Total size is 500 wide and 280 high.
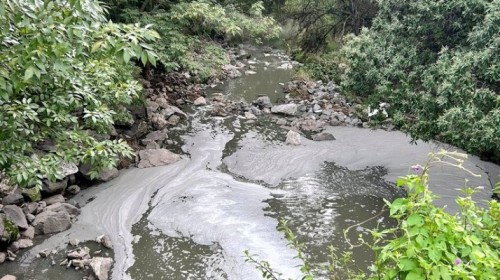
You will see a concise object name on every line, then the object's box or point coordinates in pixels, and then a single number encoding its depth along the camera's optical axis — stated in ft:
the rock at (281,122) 40.52
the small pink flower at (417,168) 7.24
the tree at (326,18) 60.90
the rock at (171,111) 38.83
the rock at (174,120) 38.22
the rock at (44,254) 19.97
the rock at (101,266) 18.44
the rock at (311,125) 38.86
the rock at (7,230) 19.83
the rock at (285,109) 43.60
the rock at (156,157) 29.61
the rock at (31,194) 23.26
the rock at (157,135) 34.09
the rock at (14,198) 22.40
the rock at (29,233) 21.15
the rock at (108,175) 26.81
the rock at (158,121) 36.52
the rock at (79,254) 19.65
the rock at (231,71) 57.65
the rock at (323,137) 35.94
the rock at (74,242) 20.94
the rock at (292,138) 34.86
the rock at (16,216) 21.07
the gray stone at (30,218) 22.10
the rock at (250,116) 41.57
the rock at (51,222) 21.70
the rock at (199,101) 44.32
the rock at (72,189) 25.39
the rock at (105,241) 20.91
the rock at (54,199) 23.98
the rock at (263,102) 45.65
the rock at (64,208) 23.03
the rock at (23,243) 20.30
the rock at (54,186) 24.03
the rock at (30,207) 22.61
